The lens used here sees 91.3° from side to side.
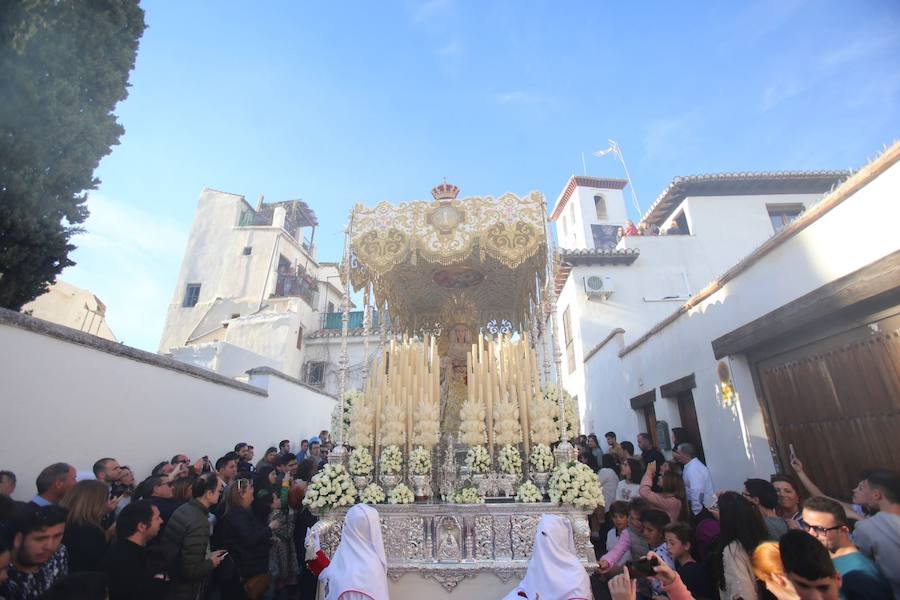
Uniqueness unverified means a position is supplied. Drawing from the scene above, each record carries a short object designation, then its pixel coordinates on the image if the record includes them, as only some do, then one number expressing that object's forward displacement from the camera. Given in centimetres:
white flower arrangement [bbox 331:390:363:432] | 469
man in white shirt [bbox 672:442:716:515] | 471
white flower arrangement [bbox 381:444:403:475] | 429
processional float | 401
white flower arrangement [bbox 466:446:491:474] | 427
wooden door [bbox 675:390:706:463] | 698
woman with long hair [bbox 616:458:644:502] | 489
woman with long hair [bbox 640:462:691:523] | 389
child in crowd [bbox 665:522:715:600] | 268
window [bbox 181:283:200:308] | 2089
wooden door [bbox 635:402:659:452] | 885
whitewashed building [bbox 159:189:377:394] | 1789
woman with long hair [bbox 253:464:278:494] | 449
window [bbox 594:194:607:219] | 1903
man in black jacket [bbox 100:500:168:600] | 245
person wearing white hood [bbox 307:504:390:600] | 288
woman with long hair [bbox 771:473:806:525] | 332
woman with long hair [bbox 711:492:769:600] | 254
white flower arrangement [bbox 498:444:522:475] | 430
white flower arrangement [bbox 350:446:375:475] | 431
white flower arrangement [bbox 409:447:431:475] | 432
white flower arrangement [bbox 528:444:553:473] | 428
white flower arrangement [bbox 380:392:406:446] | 448
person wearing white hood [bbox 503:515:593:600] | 270
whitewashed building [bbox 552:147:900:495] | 374
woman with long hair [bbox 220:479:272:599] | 344
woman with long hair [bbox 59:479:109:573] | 271
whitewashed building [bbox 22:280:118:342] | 1349
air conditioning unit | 1258
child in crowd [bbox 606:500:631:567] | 393
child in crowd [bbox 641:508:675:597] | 319
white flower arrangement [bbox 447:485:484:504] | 411
